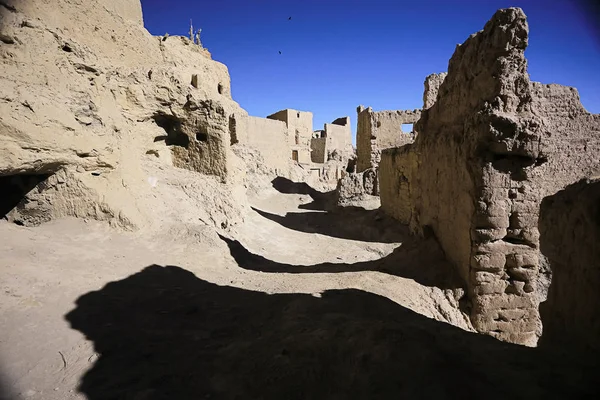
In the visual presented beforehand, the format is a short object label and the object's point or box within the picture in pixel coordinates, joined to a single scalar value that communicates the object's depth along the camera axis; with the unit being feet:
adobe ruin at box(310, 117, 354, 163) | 87.81
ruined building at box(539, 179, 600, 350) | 7.54
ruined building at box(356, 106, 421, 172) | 52.21
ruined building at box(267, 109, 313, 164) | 82.84
